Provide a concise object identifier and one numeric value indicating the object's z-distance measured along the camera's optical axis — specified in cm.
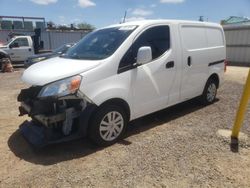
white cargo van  279
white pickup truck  1167
